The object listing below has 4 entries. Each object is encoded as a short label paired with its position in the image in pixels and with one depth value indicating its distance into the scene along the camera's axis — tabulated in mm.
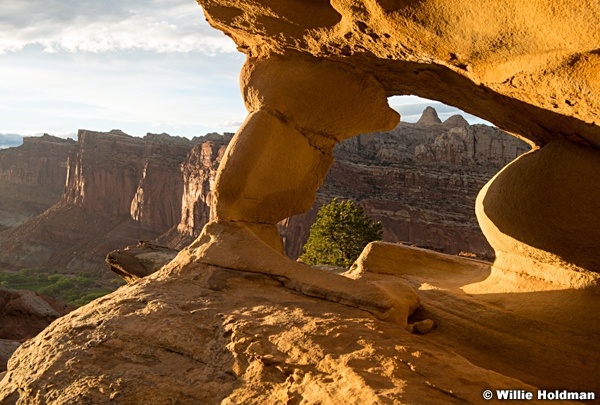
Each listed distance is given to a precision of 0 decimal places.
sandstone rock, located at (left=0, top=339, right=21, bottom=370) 14186
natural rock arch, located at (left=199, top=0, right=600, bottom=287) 4688
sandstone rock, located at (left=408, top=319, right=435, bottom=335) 6566
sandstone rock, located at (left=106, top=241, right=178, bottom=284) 13172
